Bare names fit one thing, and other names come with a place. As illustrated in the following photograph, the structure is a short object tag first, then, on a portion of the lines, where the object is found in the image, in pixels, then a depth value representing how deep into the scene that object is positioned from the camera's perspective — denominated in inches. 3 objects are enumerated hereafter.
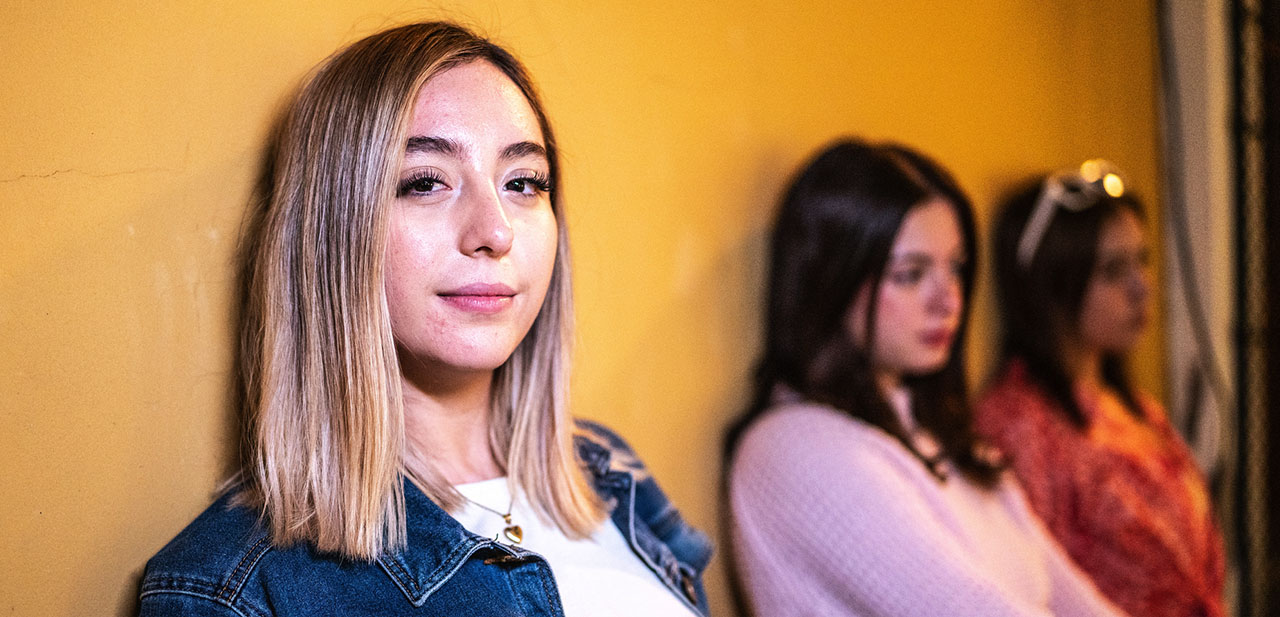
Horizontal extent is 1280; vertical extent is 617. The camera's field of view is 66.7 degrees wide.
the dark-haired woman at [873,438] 53.8
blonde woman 34.9
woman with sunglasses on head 75.0
